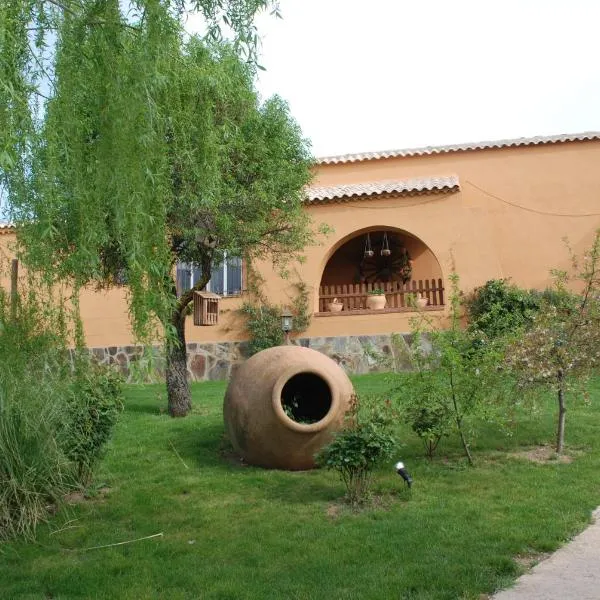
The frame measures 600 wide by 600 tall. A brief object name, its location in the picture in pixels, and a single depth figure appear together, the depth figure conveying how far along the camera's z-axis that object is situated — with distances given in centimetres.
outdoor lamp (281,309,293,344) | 1267
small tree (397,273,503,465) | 650
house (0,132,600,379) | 1401
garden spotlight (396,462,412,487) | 576
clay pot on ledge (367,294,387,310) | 1416
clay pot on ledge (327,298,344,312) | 1441
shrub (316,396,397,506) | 559
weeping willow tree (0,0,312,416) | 374
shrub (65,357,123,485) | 597
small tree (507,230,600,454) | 673
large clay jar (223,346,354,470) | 664
